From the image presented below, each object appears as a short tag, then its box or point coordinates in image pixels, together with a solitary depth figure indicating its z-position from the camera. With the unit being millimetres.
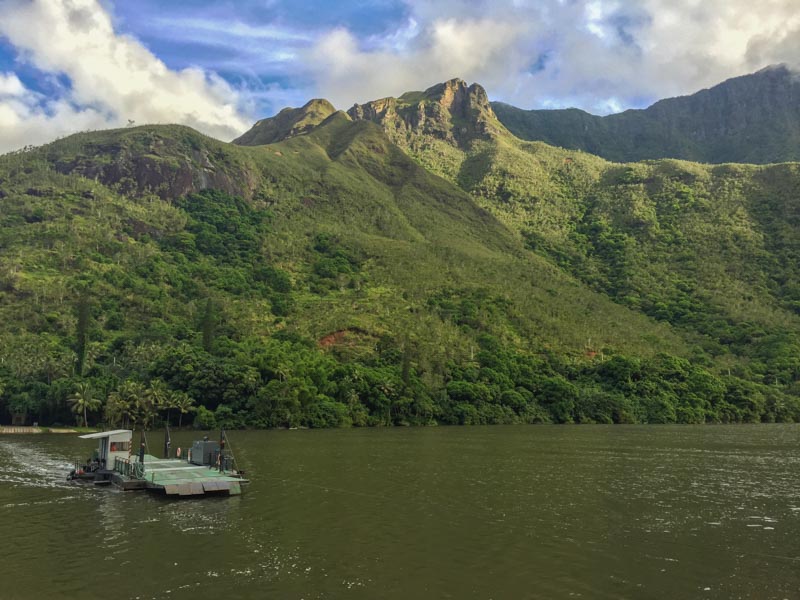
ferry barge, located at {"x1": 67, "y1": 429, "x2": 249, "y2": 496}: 44312
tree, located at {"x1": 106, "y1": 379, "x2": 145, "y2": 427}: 110312
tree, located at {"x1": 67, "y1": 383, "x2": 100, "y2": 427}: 110500
